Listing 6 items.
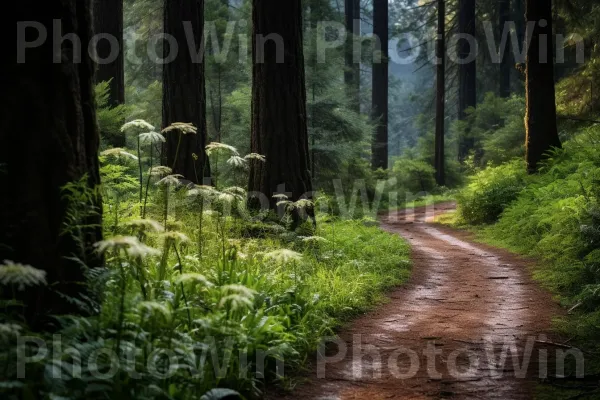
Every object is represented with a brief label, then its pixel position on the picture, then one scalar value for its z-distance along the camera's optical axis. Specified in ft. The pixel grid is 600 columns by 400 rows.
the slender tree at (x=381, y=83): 92.58
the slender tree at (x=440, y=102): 82.43
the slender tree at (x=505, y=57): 95.91
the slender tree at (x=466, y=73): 92.12
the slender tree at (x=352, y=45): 77.46
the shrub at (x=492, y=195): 46.93
